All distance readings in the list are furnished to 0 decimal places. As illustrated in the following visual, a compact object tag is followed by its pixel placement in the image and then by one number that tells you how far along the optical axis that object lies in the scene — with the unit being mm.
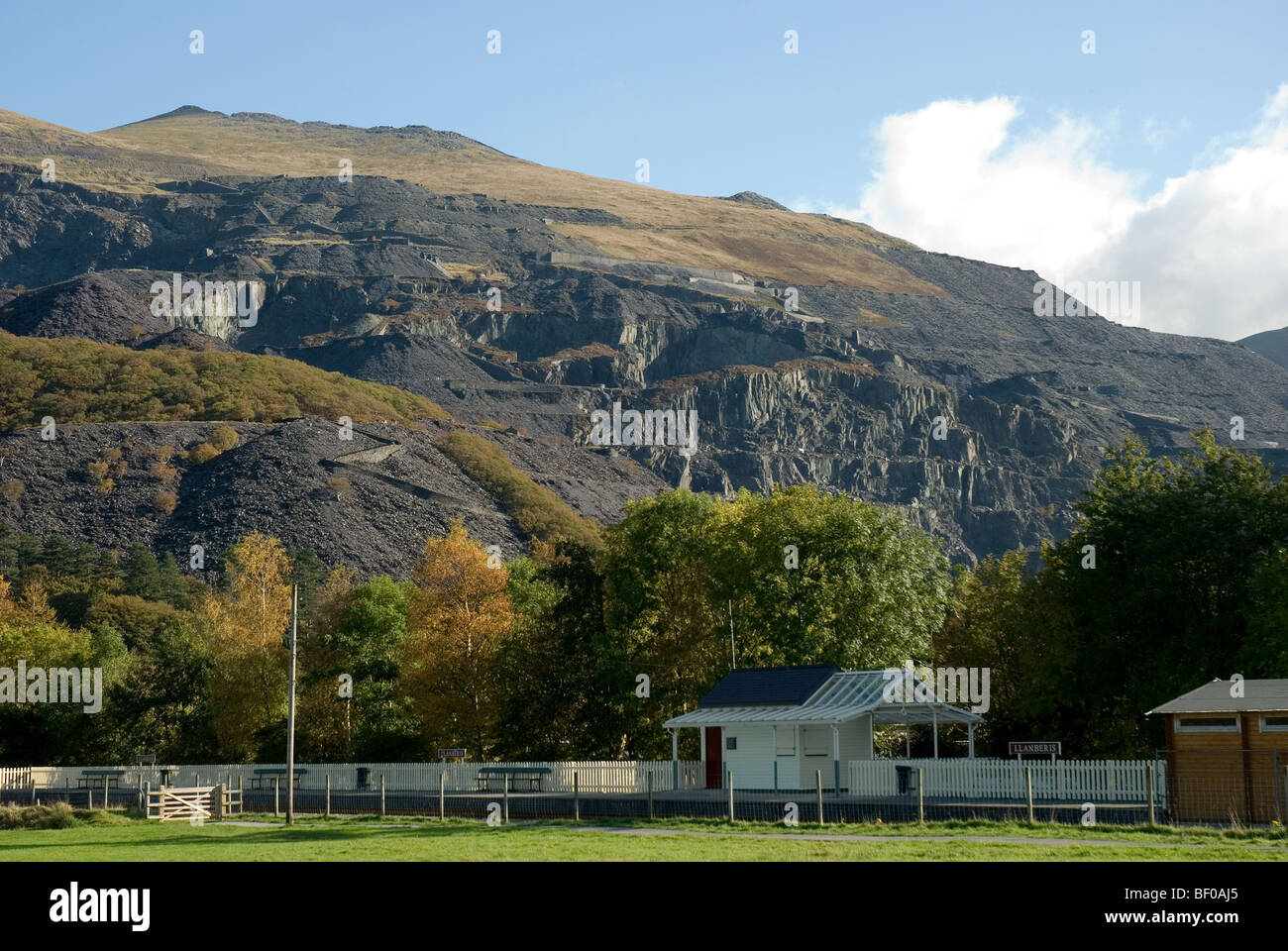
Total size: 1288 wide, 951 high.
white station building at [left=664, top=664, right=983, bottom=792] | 40812
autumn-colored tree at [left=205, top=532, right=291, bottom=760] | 63750
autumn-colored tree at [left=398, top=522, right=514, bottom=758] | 58656
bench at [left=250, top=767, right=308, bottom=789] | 51250
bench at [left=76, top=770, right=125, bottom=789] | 53406
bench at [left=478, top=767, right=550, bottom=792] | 45000
